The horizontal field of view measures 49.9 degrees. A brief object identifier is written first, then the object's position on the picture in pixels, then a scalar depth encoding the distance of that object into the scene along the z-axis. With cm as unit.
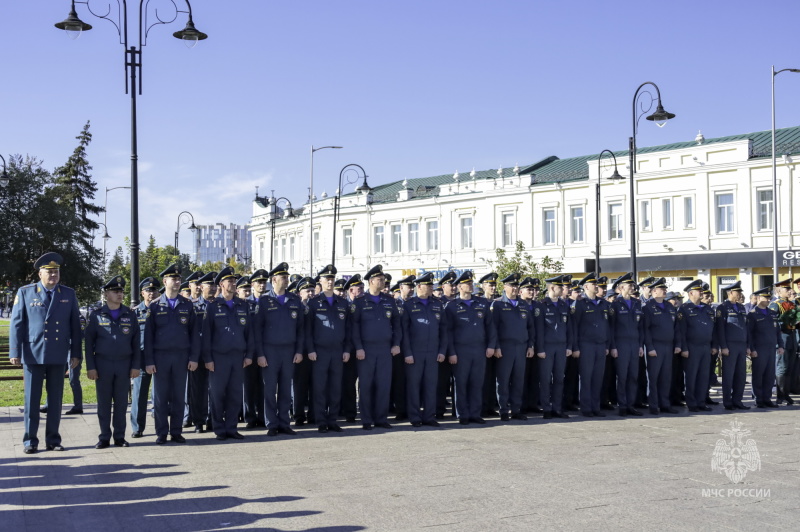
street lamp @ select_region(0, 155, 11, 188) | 3461
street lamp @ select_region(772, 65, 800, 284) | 3716
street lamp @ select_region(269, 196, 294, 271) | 6543
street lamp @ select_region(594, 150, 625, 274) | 3966
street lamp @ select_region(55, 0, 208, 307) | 1452
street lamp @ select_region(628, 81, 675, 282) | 2424
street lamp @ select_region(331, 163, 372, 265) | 3950
